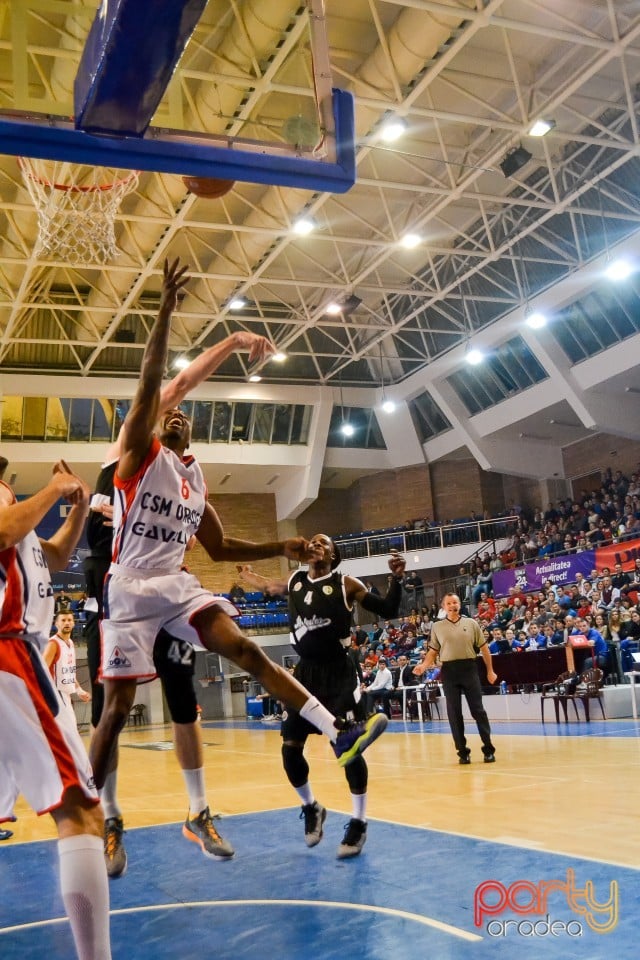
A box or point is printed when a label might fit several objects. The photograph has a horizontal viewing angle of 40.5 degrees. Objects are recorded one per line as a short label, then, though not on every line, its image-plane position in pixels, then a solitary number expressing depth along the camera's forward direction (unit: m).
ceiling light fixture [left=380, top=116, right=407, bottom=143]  15.25
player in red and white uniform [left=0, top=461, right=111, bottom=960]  2.58
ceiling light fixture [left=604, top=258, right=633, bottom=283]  17.20
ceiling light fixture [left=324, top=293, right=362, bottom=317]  22.98
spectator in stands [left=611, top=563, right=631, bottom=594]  18.18
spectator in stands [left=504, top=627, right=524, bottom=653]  16.98
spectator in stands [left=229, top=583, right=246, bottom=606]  25.08
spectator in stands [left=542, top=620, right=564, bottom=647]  16.11
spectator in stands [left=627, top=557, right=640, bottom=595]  17.73
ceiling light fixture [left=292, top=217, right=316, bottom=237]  18.36
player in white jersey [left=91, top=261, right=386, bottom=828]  4.20
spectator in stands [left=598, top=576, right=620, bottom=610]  17.97
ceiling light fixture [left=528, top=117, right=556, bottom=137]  15.27
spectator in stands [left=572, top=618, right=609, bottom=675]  14.18
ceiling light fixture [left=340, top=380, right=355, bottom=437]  30.55
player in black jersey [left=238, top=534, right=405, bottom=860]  5.43
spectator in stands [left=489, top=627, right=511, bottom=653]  17.22
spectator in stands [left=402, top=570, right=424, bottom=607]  29.48
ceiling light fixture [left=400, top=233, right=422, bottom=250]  19.92
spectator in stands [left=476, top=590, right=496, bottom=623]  22.97
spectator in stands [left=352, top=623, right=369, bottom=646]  26.20
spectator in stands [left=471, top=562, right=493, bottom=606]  25.75
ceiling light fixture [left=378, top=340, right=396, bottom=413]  25.14
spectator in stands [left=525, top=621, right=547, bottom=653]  16.58
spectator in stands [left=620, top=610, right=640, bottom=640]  14.97
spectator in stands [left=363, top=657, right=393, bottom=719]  18.12
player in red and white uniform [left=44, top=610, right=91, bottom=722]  8.88
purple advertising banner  22.59
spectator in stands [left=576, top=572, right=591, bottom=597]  20.16
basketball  5.18
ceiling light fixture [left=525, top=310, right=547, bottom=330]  20.54
